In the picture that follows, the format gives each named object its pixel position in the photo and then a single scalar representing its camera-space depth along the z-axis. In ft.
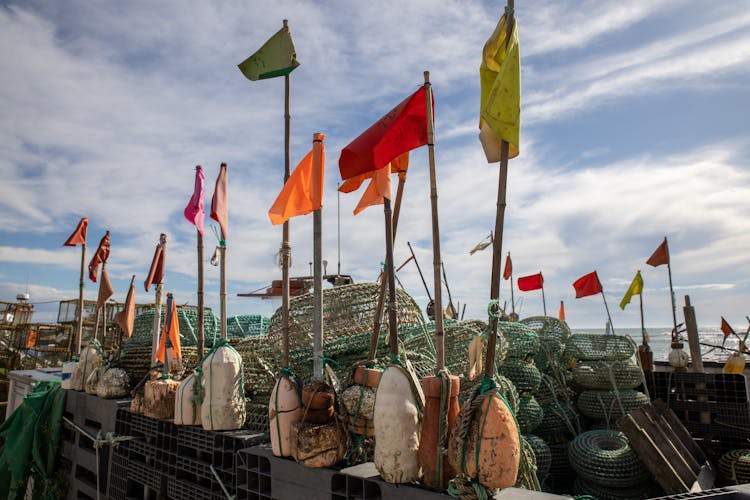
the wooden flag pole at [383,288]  13.25
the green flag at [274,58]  15.29
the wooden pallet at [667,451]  15.24
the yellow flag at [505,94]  9.98
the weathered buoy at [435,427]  9.71
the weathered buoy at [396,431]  9.98
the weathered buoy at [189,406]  14.97
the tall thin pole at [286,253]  13.92
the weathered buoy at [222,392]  14.48
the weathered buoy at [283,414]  12.00
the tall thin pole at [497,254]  9.69
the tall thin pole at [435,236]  10.74
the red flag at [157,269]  20.89
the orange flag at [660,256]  41.24
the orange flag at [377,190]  12.91
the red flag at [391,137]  11.66
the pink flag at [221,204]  17.02
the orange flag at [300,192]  13.62
